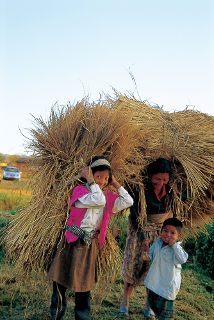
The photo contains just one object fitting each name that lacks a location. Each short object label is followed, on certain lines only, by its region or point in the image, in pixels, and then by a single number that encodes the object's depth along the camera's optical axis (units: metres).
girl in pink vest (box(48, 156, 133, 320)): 2.47
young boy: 2.73
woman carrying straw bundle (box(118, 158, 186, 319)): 3.12
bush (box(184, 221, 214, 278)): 5.80
